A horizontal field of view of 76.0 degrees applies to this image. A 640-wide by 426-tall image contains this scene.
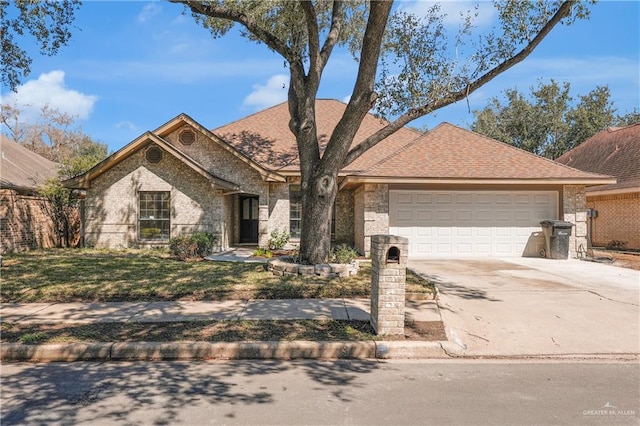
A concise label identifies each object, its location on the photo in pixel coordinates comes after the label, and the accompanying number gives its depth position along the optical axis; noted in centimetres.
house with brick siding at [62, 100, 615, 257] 1473
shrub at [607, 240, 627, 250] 1823
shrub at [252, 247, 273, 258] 1441
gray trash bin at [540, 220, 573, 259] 1430
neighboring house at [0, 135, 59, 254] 1512
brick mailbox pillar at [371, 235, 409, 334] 579
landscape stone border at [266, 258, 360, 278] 984
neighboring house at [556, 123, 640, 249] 1770
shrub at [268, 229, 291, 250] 1644
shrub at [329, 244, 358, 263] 1084
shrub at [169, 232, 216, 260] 1320
